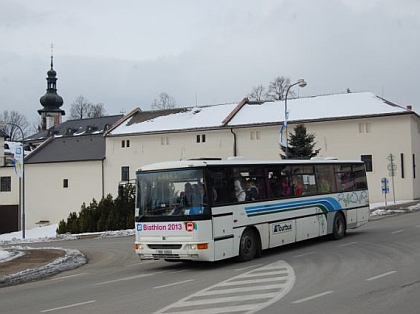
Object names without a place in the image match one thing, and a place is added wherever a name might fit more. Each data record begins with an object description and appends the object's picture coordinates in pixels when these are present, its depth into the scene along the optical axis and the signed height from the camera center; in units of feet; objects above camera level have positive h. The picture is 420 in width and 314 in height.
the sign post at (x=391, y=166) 122.31 +6.01
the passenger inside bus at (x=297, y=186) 58.95 +1.18
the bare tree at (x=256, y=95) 288.71 +51.56
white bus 46.78 -0.74
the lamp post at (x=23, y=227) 118.42 -4.22
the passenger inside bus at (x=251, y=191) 51.85 +0.72
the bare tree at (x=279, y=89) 273.33 +52.23
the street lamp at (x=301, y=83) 105.29 +20.66
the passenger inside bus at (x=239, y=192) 50.58 +0.65
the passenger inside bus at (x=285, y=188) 57.02 +0.98
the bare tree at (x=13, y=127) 369.09 +50.40
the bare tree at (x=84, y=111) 398.85 +63.91
